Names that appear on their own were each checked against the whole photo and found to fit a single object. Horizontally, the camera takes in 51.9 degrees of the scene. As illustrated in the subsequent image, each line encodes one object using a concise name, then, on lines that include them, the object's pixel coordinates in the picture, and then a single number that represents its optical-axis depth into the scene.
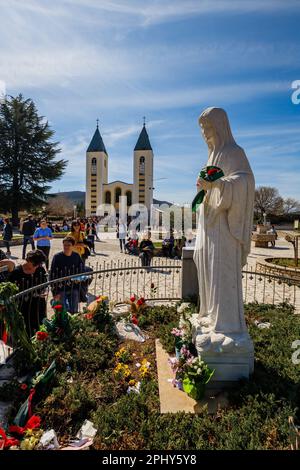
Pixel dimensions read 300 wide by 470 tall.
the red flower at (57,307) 4.61
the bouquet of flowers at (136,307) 6.01
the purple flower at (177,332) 4.20
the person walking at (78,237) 8.46
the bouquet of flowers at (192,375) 3.29
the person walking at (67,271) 6.18
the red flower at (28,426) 2.80
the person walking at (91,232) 15.42
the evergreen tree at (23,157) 34.31
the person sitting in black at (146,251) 11.73
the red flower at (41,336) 4.10
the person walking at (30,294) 5.02
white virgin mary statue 3.37
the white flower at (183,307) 5.87
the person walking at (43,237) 10.05
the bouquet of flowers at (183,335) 3.87
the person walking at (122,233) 16.59
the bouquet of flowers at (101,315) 5.23
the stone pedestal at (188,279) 7.09
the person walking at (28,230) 13.41
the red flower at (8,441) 2.62
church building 67.88
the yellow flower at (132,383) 3.68
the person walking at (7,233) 14.97
